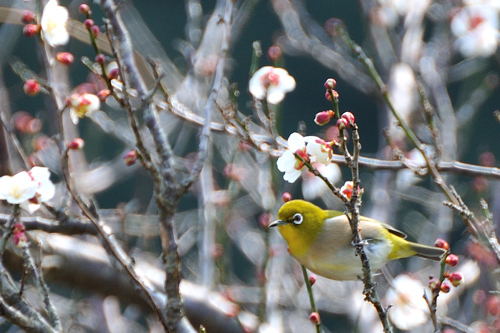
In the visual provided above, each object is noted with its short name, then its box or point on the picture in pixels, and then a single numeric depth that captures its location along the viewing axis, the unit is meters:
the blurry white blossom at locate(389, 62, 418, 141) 9.51
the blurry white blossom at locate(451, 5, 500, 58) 8.20
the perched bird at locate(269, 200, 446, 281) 5.88
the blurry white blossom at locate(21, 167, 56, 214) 4.40
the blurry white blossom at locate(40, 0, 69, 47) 4.62
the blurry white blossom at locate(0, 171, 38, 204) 4.11
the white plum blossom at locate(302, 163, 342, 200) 8.12
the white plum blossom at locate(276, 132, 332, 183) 4.04
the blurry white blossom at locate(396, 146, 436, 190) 9.12
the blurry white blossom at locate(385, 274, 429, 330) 7.23
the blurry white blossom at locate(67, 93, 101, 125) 4.82
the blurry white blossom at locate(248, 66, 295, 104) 5.86
